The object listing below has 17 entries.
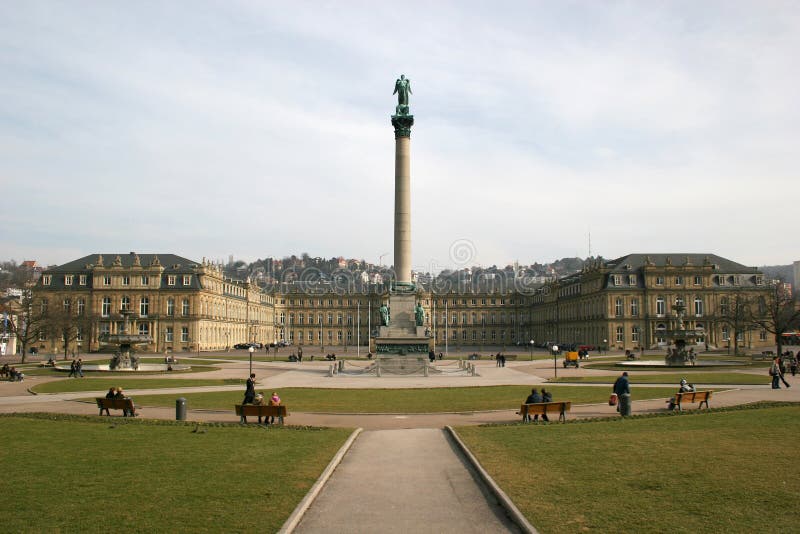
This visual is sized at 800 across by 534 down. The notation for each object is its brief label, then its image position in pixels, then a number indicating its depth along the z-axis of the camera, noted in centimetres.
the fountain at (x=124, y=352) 6138
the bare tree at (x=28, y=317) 7549
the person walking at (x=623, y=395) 2625
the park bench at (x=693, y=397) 2742
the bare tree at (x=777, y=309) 7312
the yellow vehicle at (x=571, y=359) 6725
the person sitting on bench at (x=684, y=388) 2830
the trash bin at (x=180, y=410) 2602
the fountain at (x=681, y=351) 6075
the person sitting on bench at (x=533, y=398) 2698
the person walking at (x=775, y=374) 3759
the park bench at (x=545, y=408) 2520
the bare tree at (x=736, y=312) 8672
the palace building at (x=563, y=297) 11256
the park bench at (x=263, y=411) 2500
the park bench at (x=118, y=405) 2688
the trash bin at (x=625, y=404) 2621
